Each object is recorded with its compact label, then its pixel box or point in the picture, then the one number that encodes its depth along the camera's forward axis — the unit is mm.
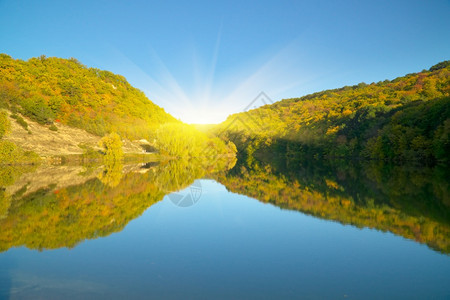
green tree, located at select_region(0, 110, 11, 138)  34219
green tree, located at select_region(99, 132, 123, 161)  50781
